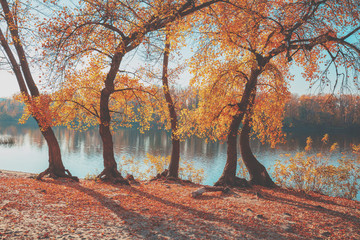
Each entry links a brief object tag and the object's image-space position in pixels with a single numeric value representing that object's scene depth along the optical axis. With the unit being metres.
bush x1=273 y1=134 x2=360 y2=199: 10.54
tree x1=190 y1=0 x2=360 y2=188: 7.09
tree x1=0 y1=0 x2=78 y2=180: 8.85
